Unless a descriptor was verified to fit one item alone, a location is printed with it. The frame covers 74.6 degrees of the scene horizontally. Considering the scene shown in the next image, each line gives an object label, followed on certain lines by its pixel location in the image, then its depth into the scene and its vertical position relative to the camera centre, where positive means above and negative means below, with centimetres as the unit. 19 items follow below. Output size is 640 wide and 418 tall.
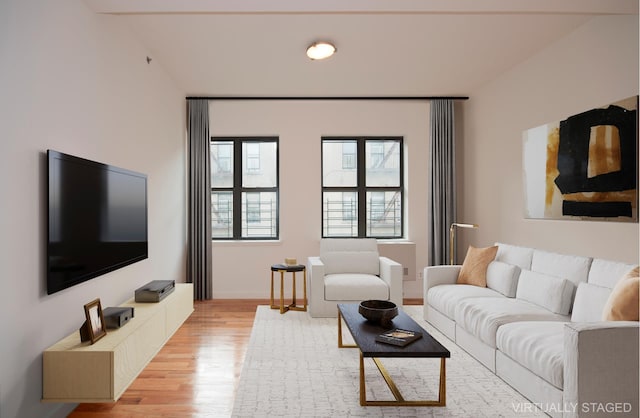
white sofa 217 -80
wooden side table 498 -96
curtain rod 586 +160
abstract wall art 323 +37
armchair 457 -79
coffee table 244 -83
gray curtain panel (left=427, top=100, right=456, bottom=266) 593 +43
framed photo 254 -68
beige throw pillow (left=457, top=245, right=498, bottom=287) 425 -59
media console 241 -91
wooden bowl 295 -73
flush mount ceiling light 407 +159
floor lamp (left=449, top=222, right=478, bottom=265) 514 -36
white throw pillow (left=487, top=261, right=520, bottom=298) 379 -64
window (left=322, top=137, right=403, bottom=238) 627 +33
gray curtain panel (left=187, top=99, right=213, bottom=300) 575 +10
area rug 256 -122
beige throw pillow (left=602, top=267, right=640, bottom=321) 234 -54
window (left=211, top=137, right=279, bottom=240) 620 +37
